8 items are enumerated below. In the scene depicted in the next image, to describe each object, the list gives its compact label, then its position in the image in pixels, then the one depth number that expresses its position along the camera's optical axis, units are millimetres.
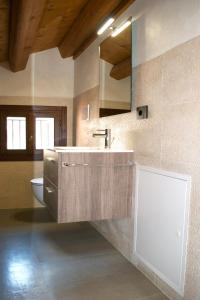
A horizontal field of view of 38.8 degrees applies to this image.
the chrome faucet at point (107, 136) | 2861
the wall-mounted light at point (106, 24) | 2389
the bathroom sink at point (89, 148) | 3098
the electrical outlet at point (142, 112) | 2180
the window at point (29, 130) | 4035
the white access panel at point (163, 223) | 1787
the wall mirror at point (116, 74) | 2451
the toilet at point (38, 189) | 3437
